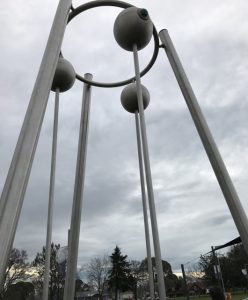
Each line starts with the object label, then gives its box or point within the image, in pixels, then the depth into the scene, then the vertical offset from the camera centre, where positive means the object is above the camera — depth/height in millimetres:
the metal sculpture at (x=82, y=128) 4048 +4144
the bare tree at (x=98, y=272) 49504 +10436
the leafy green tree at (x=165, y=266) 54107 +11438
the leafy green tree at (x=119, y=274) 45895 +9142
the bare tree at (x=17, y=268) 30224 +7784
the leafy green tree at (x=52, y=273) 32572 +7382
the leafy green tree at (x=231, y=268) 41426 +7756
